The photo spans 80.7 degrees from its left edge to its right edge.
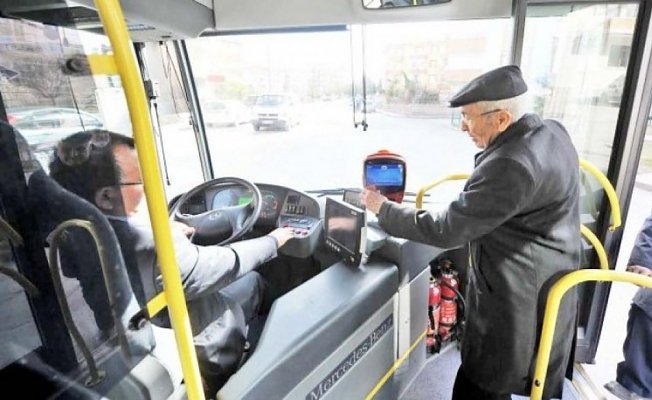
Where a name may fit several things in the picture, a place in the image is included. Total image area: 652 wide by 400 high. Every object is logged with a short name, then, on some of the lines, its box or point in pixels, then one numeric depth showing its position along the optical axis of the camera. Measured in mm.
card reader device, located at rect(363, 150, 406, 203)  1903
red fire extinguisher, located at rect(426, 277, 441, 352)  2307
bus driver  746
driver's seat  688
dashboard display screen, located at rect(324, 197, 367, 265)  1573
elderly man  1282
